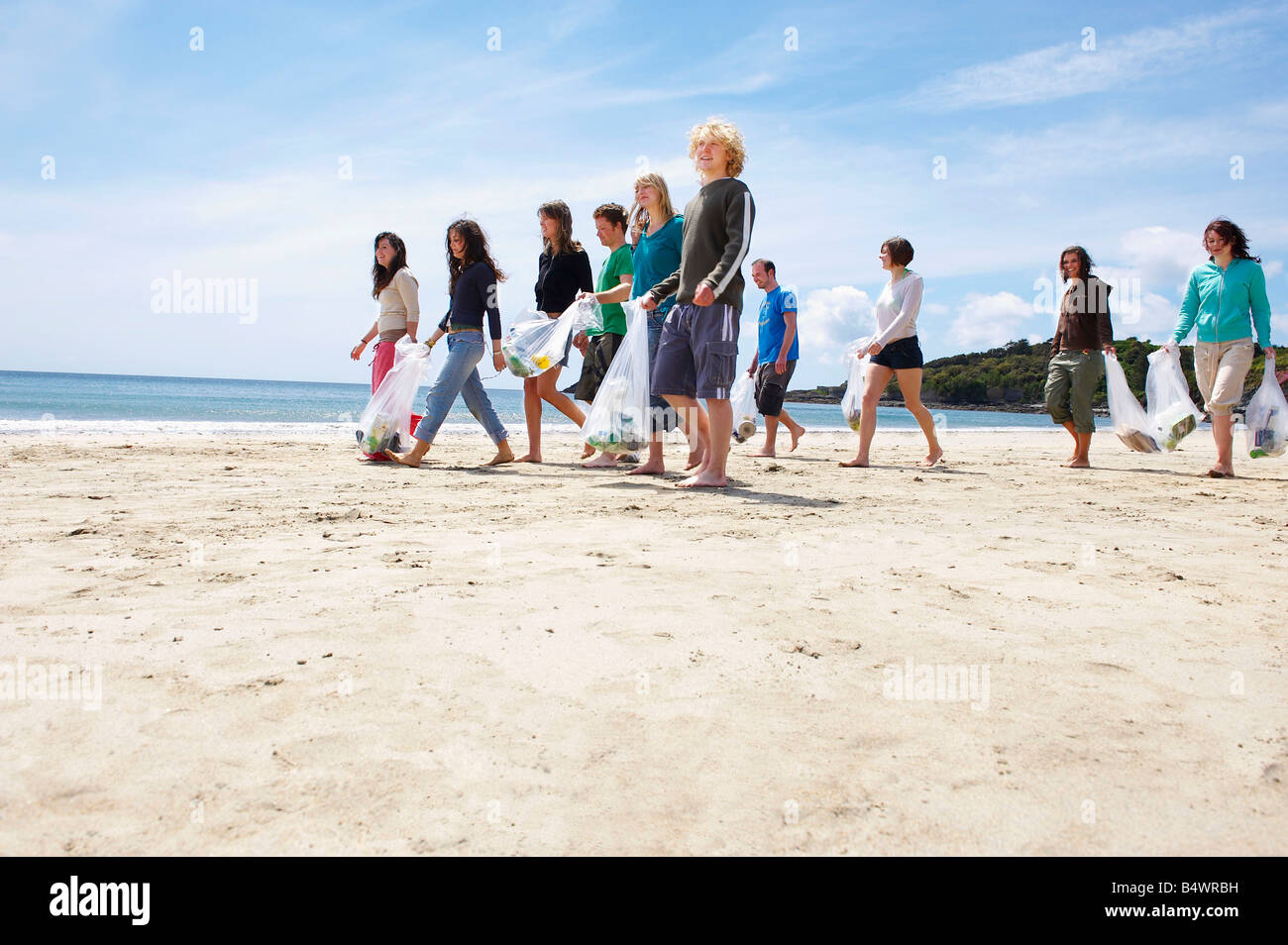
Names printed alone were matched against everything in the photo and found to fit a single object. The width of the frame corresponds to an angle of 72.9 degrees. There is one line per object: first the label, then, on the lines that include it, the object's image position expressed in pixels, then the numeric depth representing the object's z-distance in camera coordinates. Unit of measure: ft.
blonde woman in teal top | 17.97
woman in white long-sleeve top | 22.63
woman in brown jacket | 24.56
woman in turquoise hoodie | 21.61
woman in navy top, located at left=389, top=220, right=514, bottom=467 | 21.11
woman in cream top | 22.02
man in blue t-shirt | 25.18
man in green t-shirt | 20.27
